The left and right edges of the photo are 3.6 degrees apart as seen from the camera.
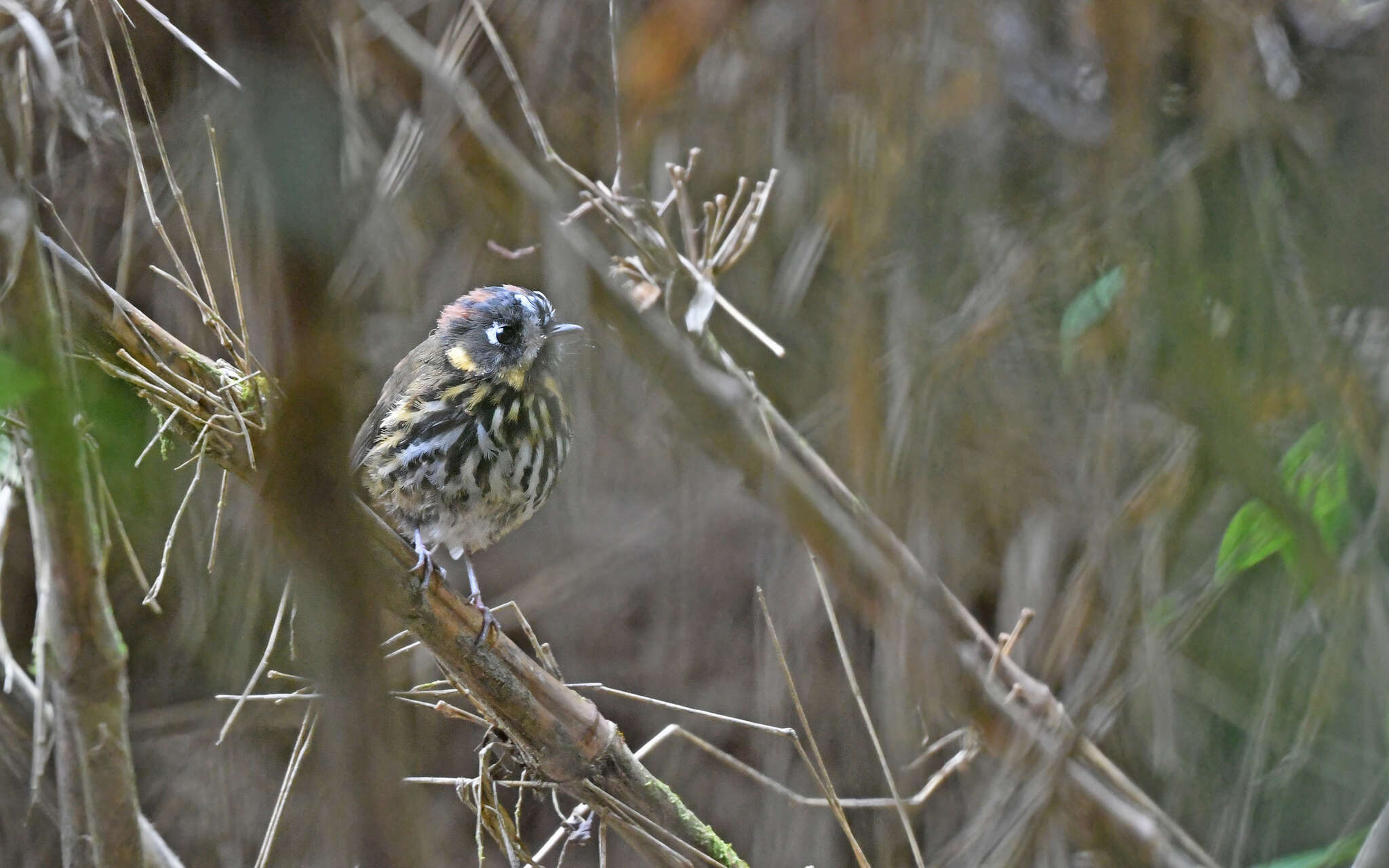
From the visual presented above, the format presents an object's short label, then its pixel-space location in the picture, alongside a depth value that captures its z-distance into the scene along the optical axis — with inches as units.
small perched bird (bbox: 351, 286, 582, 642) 272.3
